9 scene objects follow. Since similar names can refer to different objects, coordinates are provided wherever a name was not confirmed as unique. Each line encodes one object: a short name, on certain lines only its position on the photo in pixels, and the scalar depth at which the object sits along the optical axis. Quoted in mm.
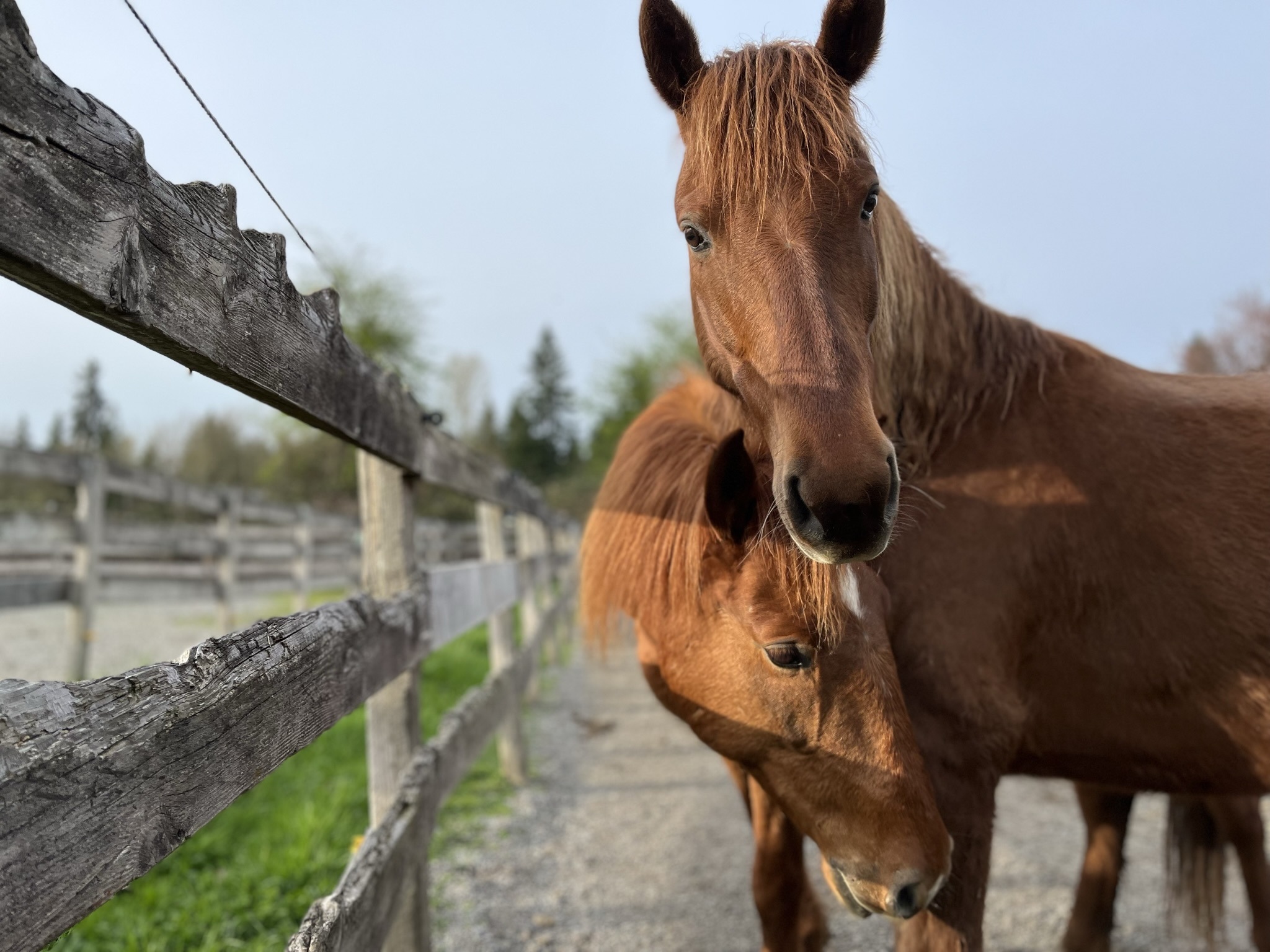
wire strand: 1182
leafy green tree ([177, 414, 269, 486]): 32562
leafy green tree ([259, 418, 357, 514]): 26125
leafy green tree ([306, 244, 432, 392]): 21344
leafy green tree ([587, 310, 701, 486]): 28344
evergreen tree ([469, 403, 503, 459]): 37125
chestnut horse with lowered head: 1895
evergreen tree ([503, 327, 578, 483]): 43562
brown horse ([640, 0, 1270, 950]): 1832
